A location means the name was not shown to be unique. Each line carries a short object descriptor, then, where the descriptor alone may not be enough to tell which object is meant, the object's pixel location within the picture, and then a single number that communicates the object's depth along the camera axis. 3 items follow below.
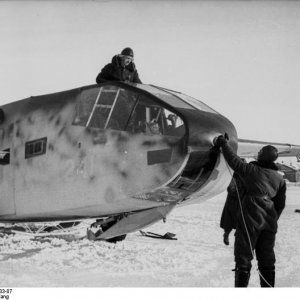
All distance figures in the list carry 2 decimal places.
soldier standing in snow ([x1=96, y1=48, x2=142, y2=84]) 6.42
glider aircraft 4.98
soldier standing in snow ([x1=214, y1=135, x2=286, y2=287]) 5.00
